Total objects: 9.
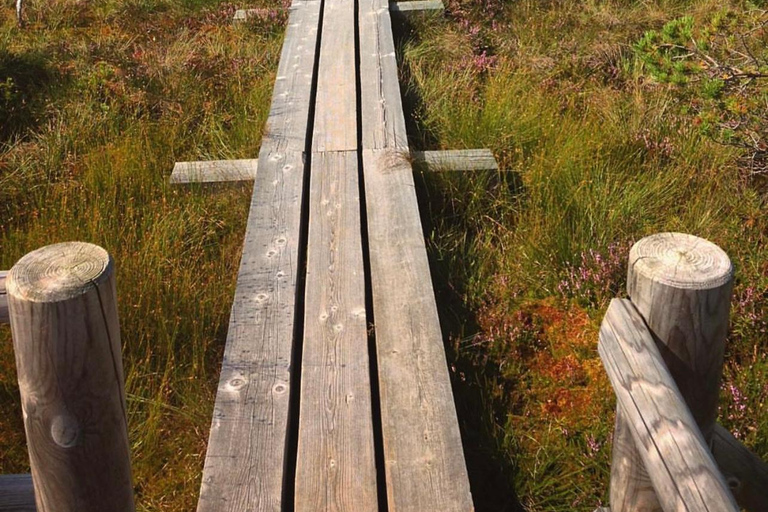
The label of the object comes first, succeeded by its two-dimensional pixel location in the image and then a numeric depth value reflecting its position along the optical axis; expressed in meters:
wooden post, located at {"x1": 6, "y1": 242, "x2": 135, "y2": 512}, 1.67
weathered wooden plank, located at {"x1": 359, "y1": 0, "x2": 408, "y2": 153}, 5.01
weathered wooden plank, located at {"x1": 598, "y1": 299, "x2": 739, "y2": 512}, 1.61
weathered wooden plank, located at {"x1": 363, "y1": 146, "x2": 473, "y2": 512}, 2.57
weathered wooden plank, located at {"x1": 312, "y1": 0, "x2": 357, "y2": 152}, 5.03
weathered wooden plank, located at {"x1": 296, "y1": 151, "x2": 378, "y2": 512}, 2.58
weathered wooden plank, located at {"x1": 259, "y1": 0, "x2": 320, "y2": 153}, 4.98
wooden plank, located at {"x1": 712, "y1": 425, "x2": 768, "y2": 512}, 2.50
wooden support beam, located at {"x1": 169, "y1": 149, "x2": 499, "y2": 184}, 4.71
